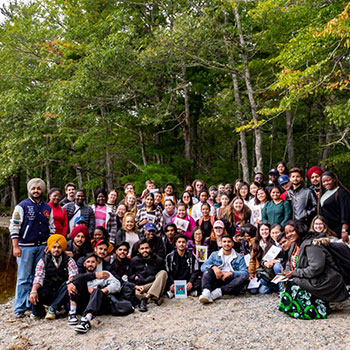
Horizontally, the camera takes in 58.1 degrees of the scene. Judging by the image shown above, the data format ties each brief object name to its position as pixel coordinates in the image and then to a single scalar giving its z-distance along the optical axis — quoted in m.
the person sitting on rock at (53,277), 4.67
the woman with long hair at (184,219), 6.27
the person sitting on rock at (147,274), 5.14
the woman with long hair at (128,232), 5.78
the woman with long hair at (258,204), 6.19
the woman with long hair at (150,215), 6.19
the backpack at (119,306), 4.72
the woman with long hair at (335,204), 4.84
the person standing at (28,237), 4.82
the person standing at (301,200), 5.37
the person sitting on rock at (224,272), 5.14
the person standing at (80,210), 6.11
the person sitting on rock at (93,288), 4.33
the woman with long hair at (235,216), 6.07
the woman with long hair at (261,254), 5.38
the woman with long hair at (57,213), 5.55
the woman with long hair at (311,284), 3.93
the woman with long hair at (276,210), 5.75
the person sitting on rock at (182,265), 5.56
